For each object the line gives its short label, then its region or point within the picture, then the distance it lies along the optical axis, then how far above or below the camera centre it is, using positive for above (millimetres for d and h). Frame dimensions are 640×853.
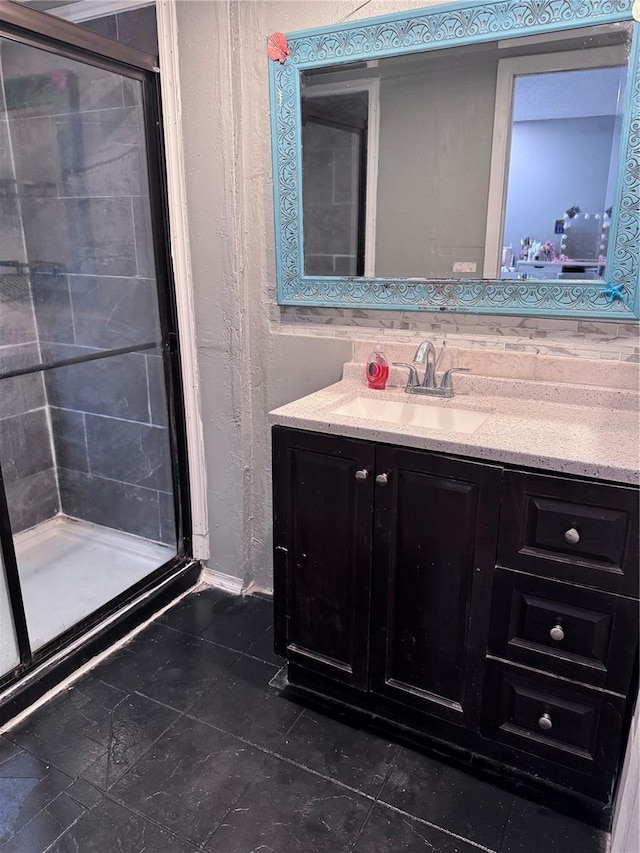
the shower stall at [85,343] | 2125 -366
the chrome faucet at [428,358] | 1736 -313
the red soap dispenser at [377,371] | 1844 -368
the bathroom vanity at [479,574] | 1306 -767
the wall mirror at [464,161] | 1490 +224
